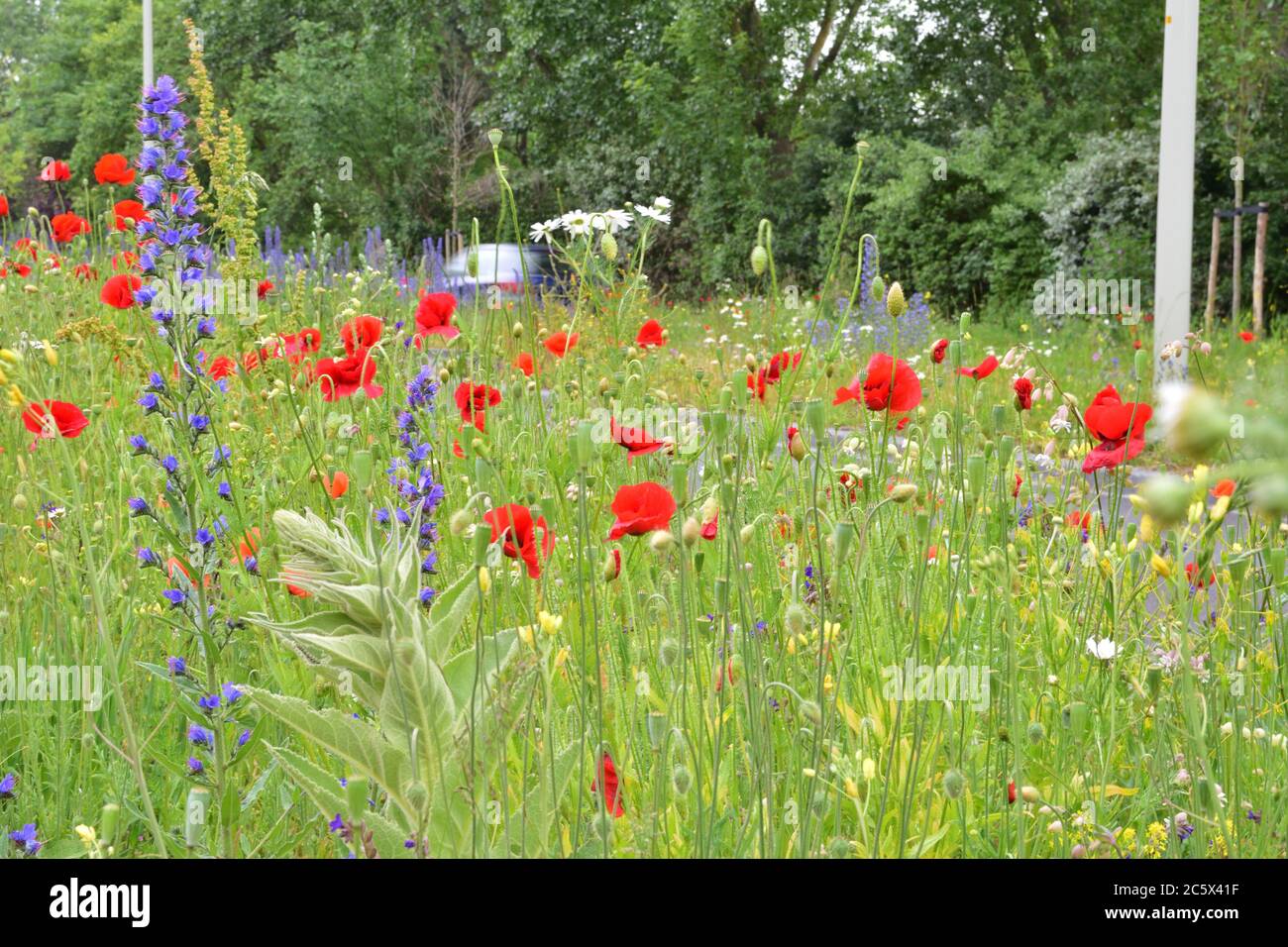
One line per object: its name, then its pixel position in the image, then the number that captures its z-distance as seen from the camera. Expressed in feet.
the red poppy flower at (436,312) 9.36
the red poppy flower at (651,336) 11.05
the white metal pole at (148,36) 49.78
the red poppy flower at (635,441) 6.77
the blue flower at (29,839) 4.70
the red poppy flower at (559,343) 9.69
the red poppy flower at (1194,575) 6.71
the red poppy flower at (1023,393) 7.45
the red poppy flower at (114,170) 15.21
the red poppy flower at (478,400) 8.30
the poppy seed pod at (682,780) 3.69
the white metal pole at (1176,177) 25.03
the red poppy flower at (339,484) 7.71
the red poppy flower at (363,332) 8.95
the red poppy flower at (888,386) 6.90
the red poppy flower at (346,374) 8.30
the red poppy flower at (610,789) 4.90
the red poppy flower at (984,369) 8.02
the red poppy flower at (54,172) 17.62
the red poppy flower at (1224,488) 5.33
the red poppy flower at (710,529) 6.06
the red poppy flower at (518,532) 5.26
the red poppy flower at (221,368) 8.87
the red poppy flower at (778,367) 8.66
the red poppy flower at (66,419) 7.01
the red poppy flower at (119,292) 9.71
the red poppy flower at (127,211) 12.18
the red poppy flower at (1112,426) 6.79
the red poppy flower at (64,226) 16.15
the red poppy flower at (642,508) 5.44
